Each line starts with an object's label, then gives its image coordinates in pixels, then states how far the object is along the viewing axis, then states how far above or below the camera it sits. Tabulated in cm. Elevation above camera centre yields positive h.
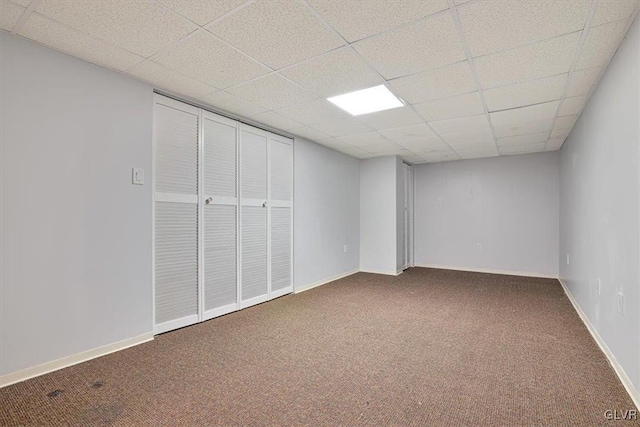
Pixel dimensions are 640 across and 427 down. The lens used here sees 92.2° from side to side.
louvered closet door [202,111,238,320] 324 +0
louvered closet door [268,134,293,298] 408 +1
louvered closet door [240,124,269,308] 367 -3
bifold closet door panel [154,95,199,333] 282 +1
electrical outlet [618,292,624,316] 203 -59
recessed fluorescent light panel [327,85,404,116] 286 +114
